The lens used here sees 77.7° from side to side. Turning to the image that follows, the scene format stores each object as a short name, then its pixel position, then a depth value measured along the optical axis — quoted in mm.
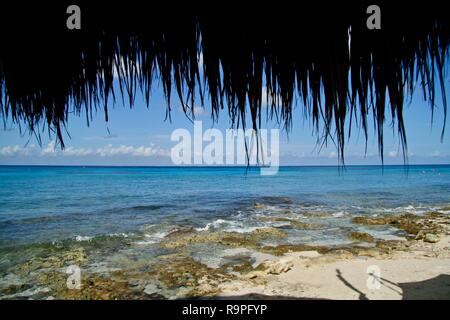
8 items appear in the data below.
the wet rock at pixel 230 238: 9254
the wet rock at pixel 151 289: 5711
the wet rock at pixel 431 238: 8727
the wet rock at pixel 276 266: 6383
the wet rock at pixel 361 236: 9352
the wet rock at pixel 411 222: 10336
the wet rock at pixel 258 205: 18094
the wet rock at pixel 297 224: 11594
